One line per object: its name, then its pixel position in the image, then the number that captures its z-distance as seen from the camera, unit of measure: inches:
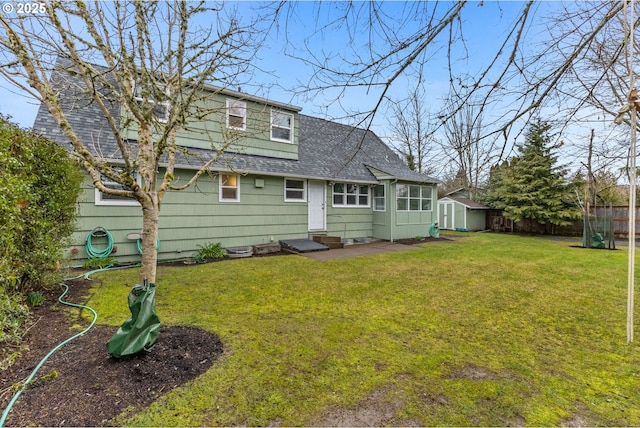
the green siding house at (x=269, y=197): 267.1
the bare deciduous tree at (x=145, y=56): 94.2
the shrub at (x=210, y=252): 300.3
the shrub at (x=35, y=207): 98.1
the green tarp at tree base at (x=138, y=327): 95.1
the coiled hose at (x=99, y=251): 252.8
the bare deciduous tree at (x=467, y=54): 88.4
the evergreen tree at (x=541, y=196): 548.4
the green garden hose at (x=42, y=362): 72.9
